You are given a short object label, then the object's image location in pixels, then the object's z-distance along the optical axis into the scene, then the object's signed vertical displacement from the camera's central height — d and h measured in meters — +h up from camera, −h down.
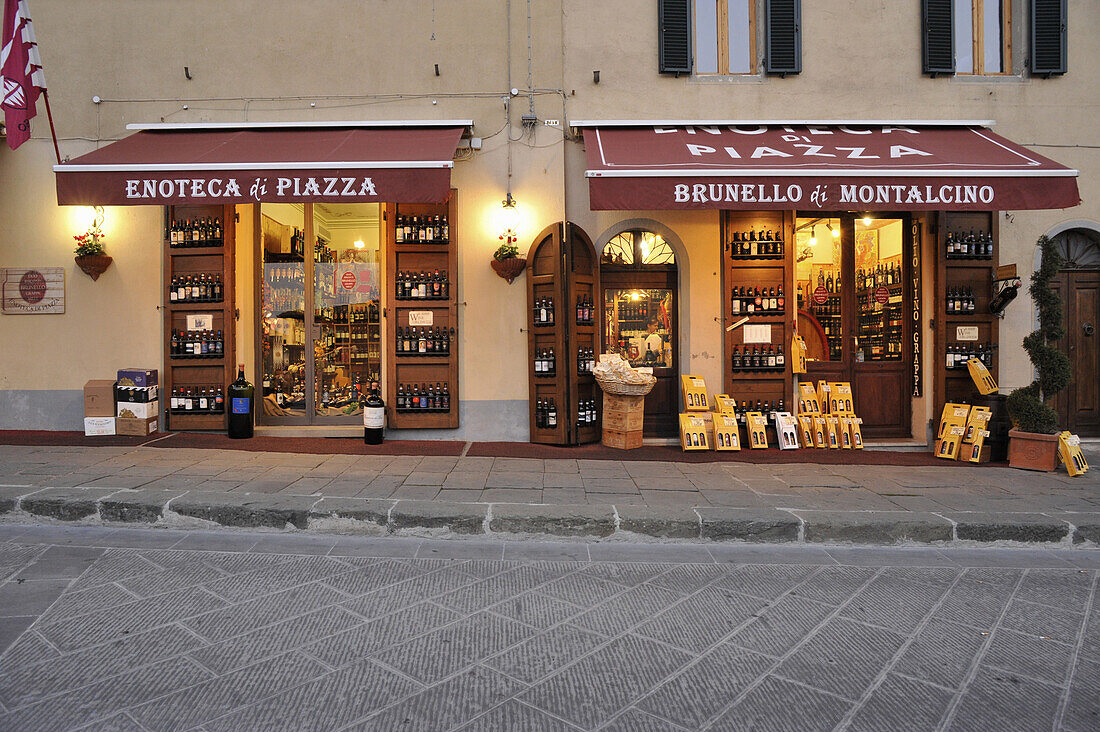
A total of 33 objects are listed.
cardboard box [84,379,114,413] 7.70 -0.34
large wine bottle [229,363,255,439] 7.79 -0.47
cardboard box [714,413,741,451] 7.56 -0.87
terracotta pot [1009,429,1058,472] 6.62 -1.01
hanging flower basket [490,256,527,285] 7.68 +1.26
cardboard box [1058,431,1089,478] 6.46 -1.04
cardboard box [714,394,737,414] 7.70 -0.51
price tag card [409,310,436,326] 7.95 +0.66
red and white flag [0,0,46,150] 6.75 +3.38
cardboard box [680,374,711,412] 7.75 -0.38
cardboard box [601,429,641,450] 7.53 -0.93
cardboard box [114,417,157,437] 7.75 -0.70
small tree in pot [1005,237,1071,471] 6.63 -0.33
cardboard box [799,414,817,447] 7.89 -0.86
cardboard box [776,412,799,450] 7.71 -0.87
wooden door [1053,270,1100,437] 8.16 +0.10
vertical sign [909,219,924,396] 8.24 +0.68
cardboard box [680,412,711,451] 7.54 -0.85
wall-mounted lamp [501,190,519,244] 7.84 +1.92
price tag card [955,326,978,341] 8.00 +0.36
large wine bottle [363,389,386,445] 7.64 -0.64
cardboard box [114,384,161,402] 7.75 -0.28
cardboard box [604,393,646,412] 7.48 -0.47
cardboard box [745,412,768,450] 7.72 -0.87
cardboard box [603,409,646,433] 7.50 -0.68
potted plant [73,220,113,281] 7.80 +1.53
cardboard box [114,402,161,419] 7.75 -0.48
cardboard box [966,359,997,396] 7.46 -0.23
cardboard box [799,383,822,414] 8.04 -0.48
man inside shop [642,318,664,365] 8.37 +0.25
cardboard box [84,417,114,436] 7.70 -0.68
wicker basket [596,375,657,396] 7.36 -0.27
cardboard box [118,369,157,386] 7.76 -0.07
